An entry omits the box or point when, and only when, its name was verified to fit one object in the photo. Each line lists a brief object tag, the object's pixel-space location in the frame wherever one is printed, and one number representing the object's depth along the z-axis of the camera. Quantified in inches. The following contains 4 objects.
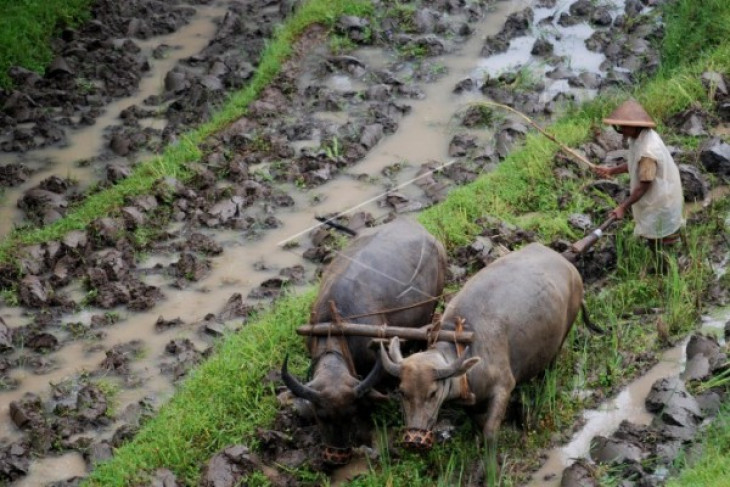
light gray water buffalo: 542.6
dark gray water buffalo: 580.7
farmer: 681.6
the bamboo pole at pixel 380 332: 574.6
